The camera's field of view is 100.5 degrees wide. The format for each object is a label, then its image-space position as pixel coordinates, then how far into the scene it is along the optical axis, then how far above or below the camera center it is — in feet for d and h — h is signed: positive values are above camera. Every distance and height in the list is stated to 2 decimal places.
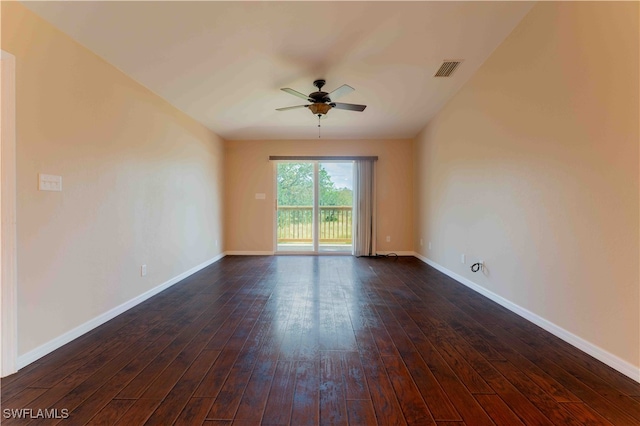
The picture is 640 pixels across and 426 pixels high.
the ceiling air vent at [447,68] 9.55 +5.25
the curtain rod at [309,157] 17.94 +3.50
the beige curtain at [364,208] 17.83 +0.08
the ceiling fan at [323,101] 9.67 +4.16
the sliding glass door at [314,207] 18.58 +0.14
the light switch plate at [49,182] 6.04 +0.57
